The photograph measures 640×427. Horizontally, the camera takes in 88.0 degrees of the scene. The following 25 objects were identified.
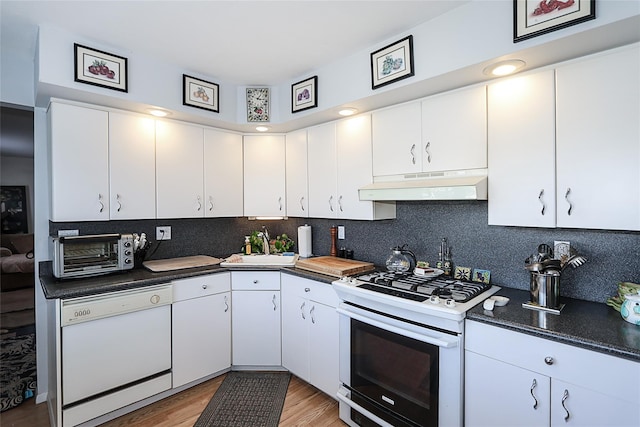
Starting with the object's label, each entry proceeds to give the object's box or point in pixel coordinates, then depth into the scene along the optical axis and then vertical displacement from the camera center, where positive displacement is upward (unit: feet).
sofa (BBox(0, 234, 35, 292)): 17.01 -2.95
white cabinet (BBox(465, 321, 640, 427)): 4.09 -2.40
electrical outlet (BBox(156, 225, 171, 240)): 9.74 -0.61
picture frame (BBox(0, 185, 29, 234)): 22.82 +0.30
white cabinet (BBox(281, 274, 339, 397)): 7.70 -3.00
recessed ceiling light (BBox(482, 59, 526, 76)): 5.53 +2.45
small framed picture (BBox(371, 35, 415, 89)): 6.48 +3.02
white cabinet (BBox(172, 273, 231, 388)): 8.09 -2.94
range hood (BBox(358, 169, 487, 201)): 6.00 +0.46
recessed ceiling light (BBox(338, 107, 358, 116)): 8.21 +2.51
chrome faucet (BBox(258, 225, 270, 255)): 10.61 -0.96
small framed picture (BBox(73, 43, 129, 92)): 6.79 +3.09
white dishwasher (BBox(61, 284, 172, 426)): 6.59 -2.95
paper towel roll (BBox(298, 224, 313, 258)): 10.38 -0.93
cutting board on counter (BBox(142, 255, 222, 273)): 8.52 -1.40
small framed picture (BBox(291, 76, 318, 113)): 8.44 +3.06
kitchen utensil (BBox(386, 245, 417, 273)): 7.82 -1.18
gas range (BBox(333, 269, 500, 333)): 5.48 -1.57
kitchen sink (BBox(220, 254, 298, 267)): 9.06 -1.42
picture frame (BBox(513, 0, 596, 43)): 4.54 +2.79
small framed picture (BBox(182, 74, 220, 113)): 8.47 +3.13
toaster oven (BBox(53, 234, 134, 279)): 7.16 -0.97
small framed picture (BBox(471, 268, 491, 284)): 7.00 -1.42
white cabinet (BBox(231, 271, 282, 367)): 8.98 -2.81
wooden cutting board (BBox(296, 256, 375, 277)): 7.94 -1.39
